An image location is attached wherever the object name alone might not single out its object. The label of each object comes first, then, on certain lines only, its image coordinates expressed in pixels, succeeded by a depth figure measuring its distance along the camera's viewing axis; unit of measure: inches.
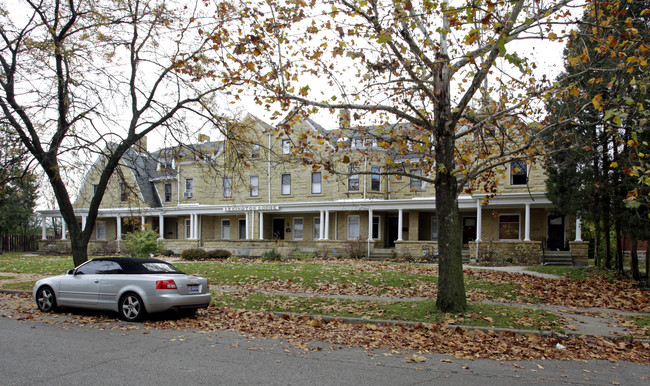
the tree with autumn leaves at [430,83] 369.7
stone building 1100.5
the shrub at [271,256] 1067.3
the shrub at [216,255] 1098.1
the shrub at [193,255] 1087.6
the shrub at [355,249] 1150.3
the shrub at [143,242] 945.5
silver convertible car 387.5
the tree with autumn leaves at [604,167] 392.1
